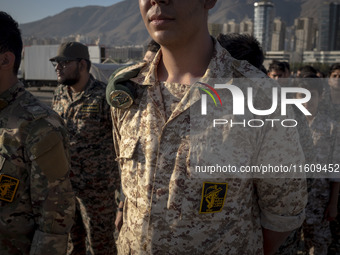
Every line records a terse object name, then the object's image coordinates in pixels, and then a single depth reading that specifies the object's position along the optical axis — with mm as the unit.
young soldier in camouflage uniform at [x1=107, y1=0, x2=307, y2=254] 1470
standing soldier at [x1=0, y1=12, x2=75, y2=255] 1692
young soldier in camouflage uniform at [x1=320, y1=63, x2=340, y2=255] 3448
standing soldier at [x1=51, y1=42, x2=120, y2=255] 3438
